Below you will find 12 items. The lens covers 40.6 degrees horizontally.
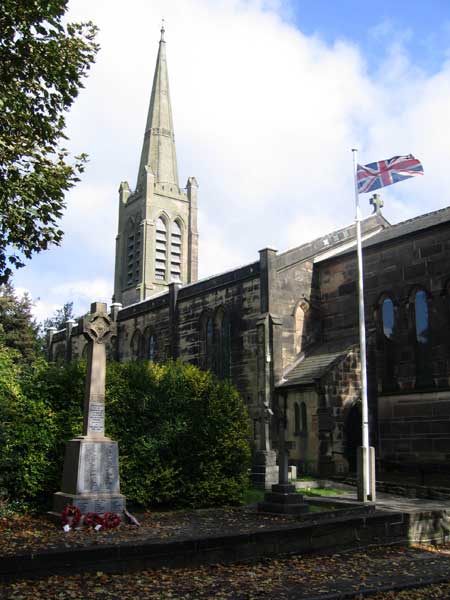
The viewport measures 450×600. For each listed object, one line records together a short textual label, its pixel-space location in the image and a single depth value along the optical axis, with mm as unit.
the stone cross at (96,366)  13133
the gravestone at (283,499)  13289
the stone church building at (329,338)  22766
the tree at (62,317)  72438
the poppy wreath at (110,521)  11700
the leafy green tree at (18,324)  38438
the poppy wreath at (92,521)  11688
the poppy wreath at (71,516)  11680
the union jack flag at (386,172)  18875
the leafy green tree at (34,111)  11312
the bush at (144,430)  14016
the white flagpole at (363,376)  15953
